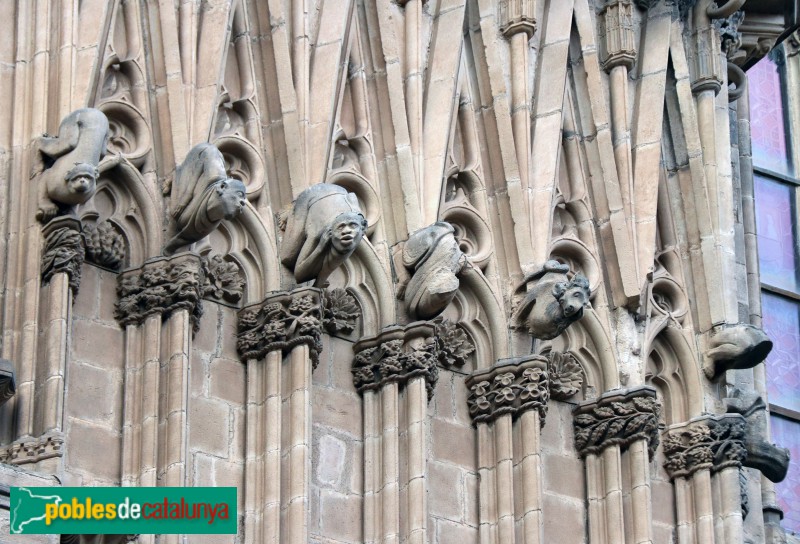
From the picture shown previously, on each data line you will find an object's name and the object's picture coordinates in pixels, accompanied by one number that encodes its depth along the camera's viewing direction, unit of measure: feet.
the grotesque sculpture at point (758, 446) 73.36
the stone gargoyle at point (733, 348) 71.87
